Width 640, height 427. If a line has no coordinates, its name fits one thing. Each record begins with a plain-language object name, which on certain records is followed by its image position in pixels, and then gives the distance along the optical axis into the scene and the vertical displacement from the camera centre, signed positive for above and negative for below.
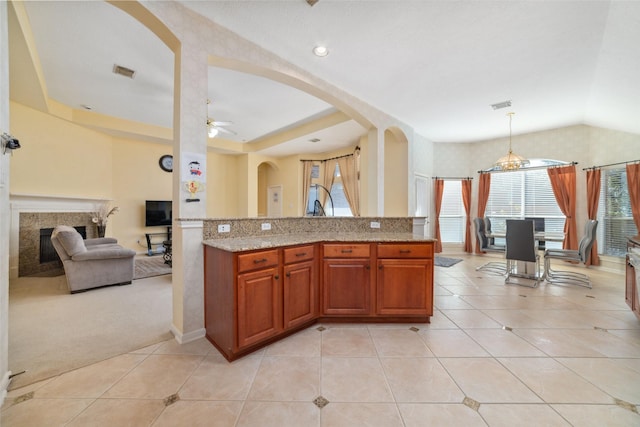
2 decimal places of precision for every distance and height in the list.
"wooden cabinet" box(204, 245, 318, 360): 1.92 -0.73
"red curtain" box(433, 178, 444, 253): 6.33 +0.31
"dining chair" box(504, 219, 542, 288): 3.91 -0.60
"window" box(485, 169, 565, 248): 5.55 +0.28
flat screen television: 6.16 -0.10
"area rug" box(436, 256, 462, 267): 5.22 -1.10
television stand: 6.14 -0.78
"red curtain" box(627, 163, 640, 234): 4.25 +0.42
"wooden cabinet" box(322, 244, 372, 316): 2.53 -0.72
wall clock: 6.39 +1.20
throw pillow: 3.45 -0.47
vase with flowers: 5.28 -0.18
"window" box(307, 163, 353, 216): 6.84 +0.32
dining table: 4.16 -0.91
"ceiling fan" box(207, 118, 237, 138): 4.31 +1.48
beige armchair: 3.42 -0.78
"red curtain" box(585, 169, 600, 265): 4.82 +0.27
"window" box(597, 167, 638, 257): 4.57 -0.04
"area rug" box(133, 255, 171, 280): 4.36 -1.13
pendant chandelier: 4.44 +0.90
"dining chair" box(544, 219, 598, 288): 3.95 -0.74
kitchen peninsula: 1.96 -0.64
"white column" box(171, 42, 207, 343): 2.13 +0.12
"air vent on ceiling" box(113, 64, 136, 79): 3.24 +1.84
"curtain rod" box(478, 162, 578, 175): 5.22 +1.01
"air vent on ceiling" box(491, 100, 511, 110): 4.06 +1.78
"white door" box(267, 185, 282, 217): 7.89 +0.32
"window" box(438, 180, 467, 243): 6.54 +0.13
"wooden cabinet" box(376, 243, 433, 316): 2.54 -0.71
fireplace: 4.14 -0.24
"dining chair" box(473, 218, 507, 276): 4.73 -0.70
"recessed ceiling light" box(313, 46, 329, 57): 2.67 +1.75
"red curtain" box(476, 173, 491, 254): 6.17 +0.46
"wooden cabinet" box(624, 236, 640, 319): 2.46 -0.77
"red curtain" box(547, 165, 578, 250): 5.09 +0.33
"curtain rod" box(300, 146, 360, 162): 6.07 +1.44
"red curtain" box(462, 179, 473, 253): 6.36 +0.13
